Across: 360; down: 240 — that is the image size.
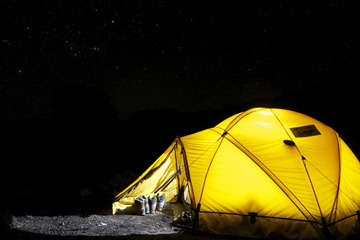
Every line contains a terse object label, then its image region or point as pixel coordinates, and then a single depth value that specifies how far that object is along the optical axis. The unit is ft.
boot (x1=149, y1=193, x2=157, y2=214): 22.67
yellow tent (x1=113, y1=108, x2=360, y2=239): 16.08
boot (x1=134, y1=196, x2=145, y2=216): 21.80
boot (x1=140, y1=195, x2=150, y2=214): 22.19
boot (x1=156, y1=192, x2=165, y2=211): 23.44
